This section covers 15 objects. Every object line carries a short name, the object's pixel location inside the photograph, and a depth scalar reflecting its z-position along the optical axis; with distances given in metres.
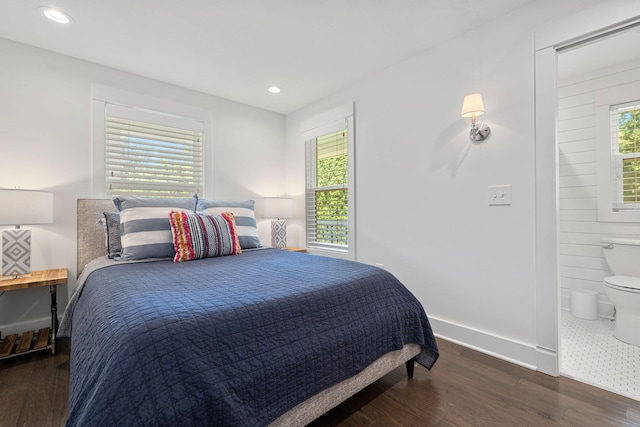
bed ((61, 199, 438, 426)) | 0.88
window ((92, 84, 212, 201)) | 2.73
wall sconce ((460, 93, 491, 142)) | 2.08
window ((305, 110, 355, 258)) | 3.23
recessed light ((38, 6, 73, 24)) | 1.98
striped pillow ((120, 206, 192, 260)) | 2.18
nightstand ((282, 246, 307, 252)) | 3.65
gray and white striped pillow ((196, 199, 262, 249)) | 2.70
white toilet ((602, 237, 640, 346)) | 2.27
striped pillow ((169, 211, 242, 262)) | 2.22
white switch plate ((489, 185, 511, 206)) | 2.07
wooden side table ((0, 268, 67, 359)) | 2.01
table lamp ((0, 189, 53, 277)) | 2.01
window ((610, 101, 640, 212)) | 2.73
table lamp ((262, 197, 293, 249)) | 3.56
